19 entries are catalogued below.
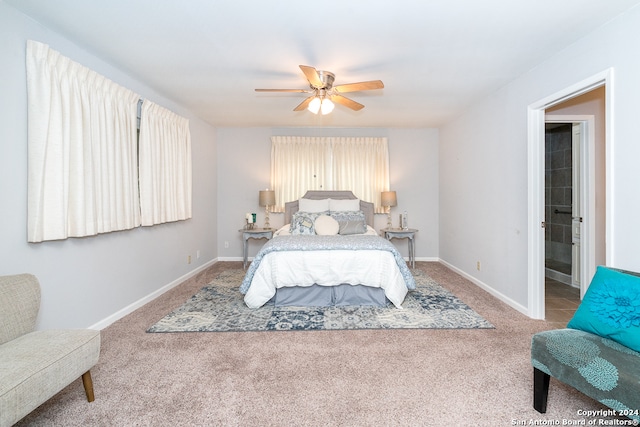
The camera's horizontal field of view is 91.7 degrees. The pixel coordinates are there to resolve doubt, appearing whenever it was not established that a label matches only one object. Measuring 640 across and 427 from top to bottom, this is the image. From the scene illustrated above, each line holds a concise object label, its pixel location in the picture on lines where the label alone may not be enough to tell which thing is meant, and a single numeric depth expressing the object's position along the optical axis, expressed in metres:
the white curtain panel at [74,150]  2.14
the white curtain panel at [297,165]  5.56
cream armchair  1.30
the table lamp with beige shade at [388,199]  5.33
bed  3.26
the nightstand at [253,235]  5.06
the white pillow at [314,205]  5.06
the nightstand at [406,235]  5.12
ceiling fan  2.78
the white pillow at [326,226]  4.41
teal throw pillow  1.51
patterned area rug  2.79
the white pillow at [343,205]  5.07
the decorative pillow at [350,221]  4.56
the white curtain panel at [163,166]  3.36
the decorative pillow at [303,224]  4.53
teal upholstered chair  1.33
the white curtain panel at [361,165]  5.57
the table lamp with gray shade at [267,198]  5.25
